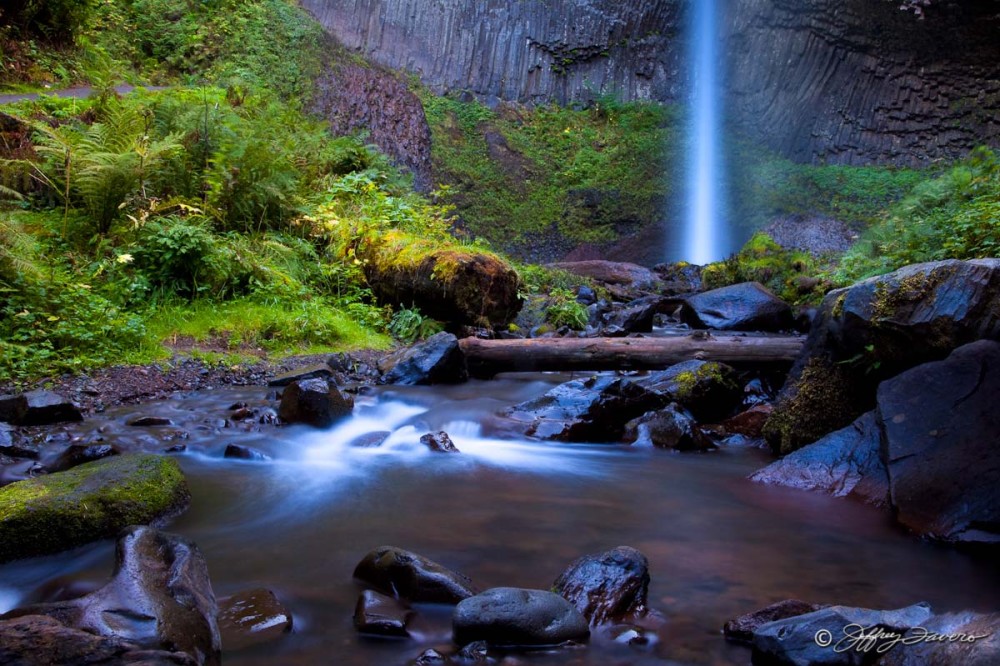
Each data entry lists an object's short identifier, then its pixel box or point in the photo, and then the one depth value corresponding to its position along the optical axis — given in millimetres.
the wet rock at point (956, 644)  1761
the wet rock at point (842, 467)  3977
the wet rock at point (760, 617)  2363
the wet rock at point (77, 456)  3877
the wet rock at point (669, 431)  5156
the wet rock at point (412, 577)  2549
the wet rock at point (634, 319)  9492
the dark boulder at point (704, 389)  5766
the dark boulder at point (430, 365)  6859
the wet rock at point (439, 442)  5000
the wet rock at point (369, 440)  5023
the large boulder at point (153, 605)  1979
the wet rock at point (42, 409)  4602
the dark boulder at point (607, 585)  2492
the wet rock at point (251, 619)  2277
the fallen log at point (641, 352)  6332
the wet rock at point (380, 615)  2352
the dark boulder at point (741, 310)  9703
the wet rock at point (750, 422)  5451
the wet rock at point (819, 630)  2039
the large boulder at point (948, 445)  3336
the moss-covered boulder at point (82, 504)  2842
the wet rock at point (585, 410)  5367
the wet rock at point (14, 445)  4035
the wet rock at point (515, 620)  2262
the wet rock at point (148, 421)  4879
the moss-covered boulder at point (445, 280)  8320
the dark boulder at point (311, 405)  5258
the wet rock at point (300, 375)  6066
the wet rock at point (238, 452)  4504
